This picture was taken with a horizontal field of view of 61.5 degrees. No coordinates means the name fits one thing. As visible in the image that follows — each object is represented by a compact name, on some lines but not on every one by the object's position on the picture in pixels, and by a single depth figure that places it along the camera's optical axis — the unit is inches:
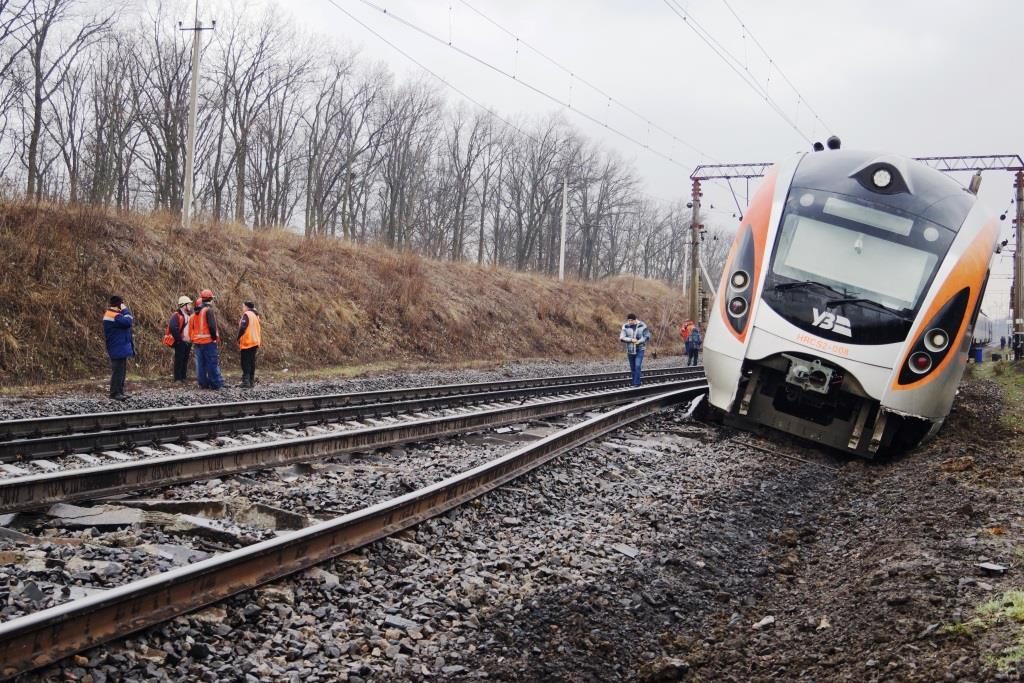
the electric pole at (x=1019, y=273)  1513.3
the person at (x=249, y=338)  619.5
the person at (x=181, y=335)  633.6
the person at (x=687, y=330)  1133.7
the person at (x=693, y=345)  1130.7
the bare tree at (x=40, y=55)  1178.3
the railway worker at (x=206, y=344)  592.7
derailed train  362.0
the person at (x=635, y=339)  722.8
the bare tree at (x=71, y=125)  1469.0
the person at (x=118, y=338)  512.1
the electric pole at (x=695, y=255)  1521.9
